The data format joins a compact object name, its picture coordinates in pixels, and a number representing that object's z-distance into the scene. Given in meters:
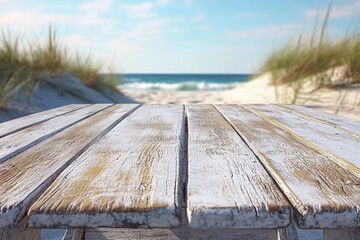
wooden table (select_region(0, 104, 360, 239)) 0.55
